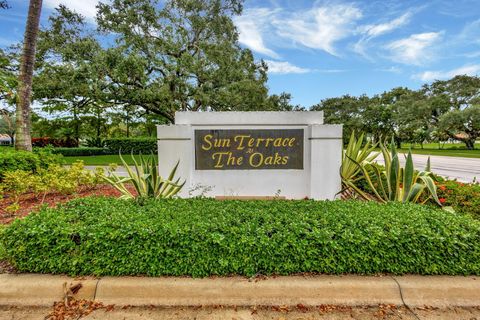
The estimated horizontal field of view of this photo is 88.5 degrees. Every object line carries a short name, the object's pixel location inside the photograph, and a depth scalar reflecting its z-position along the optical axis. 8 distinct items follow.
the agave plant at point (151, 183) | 4.09
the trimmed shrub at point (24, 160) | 6.20
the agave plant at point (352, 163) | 5.11
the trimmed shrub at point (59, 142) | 29.32
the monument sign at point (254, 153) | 4.40
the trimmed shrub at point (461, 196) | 3.69
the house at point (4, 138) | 73.19
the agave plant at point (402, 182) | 3.83
